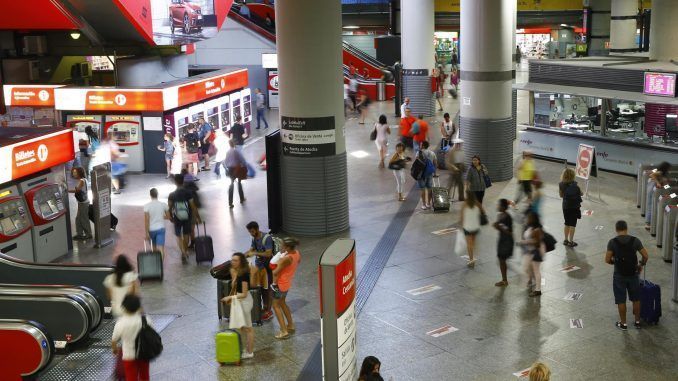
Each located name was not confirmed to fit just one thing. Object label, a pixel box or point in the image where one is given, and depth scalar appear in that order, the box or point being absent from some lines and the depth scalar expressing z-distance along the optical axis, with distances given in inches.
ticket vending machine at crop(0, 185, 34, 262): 561.9
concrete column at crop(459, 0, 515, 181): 816.3
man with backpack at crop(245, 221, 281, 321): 483.2
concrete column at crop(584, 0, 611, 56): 1747.7
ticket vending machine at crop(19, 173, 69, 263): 593.6
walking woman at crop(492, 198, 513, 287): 515.2
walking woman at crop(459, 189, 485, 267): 554.3
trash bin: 1520.7
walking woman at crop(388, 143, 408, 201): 752.3
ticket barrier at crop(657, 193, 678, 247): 582.8
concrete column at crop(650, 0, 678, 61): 961.5
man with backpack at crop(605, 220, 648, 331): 445.7
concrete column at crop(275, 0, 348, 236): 632.4
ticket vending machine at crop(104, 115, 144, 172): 915.4
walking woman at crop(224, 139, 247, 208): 745.3
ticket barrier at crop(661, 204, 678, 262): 557.9
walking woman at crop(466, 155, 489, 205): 659.4
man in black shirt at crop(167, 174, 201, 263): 597.3
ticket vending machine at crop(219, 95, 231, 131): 1066.7
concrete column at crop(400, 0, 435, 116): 1283.2
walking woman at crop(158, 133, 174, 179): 874.1
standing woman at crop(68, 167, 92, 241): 650.2
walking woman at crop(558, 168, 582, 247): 596.4
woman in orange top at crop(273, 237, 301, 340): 450.3
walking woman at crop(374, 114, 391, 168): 923.4
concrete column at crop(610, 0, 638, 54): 1396.4
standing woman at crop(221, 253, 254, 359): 426.9
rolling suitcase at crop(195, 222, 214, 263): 588.4
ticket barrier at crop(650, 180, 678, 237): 609.5
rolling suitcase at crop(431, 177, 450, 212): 723.5
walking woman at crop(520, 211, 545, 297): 503.2
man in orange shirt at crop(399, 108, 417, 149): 911.7
